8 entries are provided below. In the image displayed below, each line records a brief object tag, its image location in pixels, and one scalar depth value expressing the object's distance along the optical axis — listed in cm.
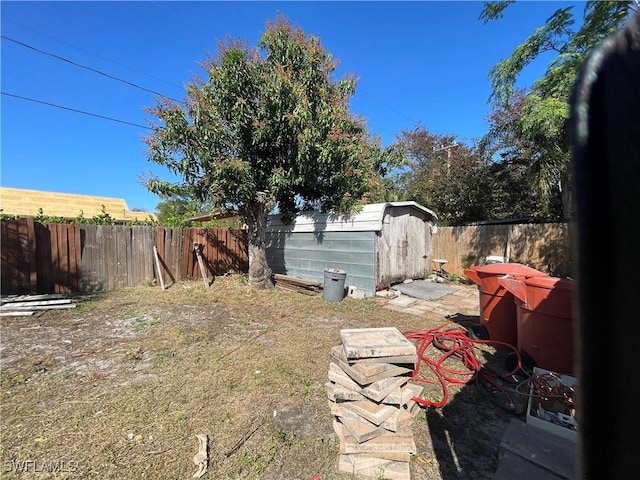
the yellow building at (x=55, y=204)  1400
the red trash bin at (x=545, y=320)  339
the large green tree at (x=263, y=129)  734
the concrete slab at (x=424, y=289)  841
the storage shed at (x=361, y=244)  837
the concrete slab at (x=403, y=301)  766
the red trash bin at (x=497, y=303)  454
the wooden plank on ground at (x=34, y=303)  620
